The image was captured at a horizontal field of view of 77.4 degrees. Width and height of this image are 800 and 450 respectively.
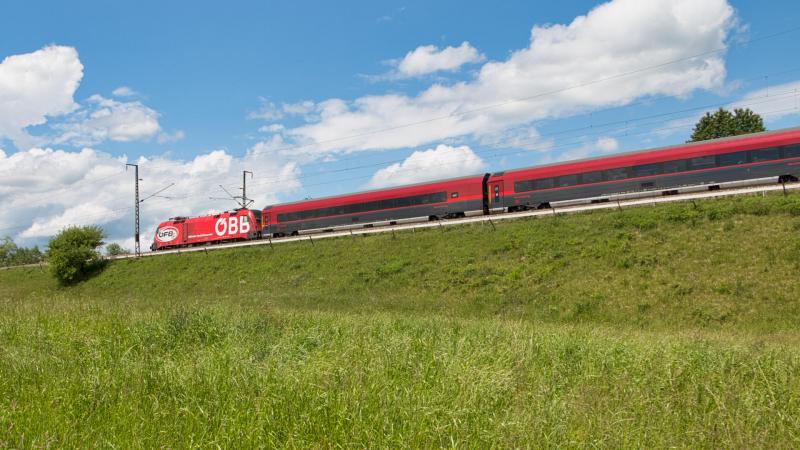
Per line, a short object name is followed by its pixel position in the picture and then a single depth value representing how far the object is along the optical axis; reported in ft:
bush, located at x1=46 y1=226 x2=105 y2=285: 144.56
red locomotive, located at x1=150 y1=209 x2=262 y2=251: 154.81
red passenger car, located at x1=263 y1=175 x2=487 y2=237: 117.70
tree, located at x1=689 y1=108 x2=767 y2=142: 201.87
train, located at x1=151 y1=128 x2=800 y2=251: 88.02
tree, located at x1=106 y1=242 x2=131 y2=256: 404.81
